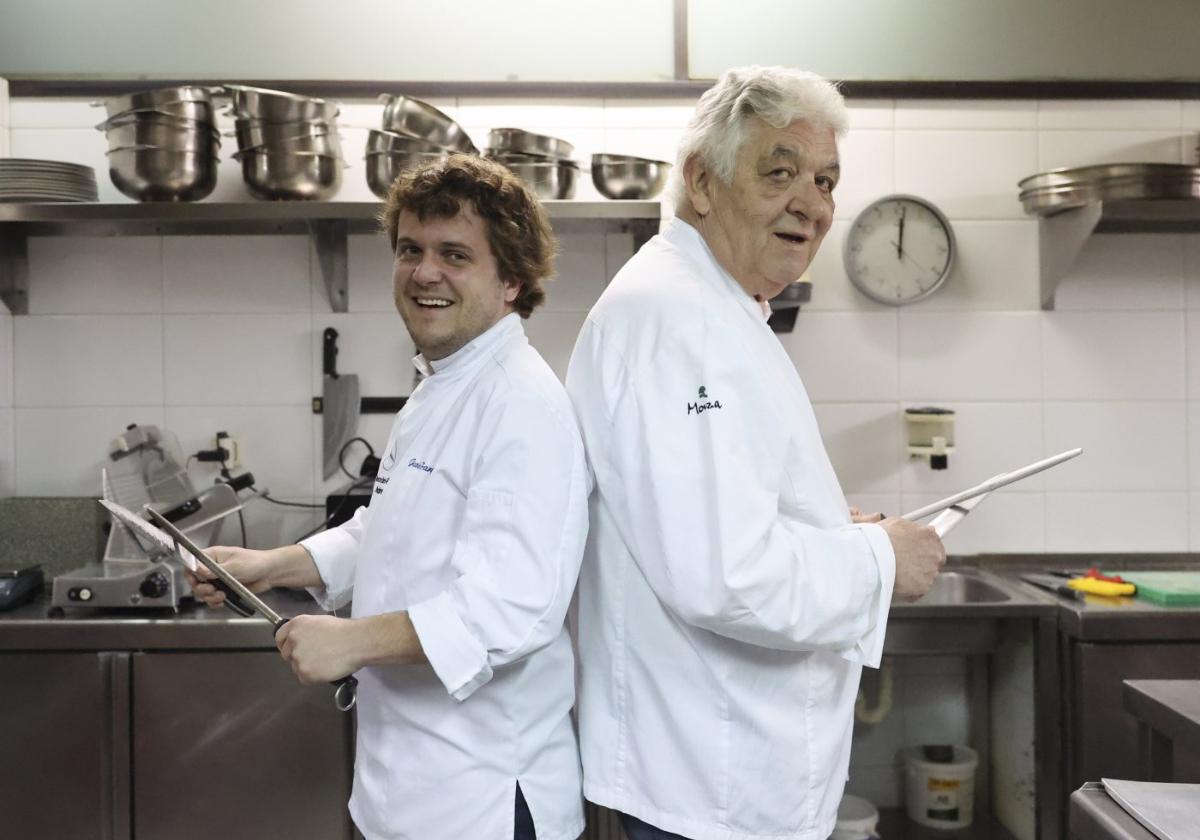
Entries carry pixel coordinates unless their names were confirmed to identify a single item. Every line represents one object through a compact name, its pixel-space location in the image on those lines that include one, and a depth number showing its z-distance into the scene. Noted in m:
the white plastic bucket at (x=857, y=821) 2.48
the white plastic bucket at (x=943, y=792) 2.64
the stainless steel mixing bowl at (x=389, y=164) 2.46
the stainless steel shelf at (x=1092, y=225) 2.49
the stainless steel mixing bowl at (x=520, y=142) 2.47
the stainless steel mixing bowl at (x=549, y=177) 2.51
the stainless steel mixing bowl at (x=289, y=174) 2.48
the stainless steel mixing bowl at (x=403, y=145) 2.45
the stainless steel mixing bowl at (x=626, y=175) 2.56
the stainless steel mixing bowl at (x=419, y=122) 2.43
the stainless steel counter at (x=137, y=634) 2.18
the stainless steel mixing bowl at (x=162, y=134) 2.44
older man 1.22
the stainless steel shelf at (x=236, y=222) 2.43
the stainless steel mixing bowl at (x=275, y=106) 2.41
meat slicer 2.25
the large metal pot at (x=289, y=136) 2.47
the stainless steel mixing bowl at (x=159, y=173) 2.46
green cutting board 2.31
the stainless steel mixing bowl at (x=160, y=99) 2.41
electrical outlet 2.73
